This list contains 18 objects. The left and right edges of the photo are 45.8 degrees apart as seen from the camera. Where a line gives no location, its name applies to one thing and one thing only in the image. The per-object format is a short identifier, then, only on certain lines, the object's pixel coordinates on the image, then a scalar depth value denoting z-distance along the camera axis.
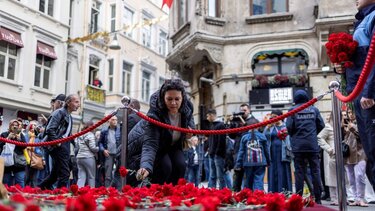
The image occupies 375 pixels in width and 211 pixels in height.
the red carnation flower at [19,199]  2.04
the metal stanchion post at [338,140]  4.08
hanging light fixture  20.68
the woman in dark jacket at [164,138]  4.38
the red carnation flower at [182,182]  4.02
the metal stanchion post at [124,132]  4.82
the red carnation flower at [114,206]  1.80
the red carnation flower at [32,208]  1.63
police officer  7.01
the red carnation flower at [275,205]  2.50
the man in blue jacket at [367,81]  3.59
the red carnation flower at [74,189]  3.93
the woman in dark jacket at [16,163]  8.15
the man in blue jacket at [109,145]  9.22
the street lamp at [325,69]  15.09
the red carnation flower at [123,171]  4.21
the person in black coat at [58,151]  6.44
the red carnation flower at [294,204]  2.62
